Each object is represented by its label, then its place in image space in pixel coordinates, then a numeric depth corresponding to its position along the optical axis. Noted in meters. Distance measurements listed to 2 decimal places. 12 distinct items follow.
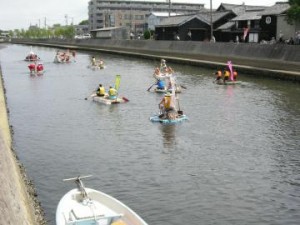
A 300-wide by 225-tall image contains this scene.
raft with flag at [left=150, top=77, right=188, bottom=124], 23.53
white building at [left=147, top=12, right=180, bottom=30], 118.00
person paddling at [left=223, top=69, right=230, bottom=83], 39.47
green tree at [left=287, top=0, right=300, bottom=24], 48.00
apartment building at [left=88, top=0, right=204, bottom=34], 171.12
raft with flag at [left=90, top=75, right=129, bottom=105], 29.73
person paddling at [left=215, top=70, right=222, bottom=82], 39.87
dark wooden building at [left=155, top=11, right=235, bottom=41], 80.00
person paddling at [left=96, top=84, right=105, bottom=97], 31.19
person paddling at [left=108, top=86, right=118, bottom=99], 30.27
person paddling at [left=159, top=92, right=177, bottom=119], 23.42
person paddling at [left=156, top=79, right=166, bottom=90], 34.84
